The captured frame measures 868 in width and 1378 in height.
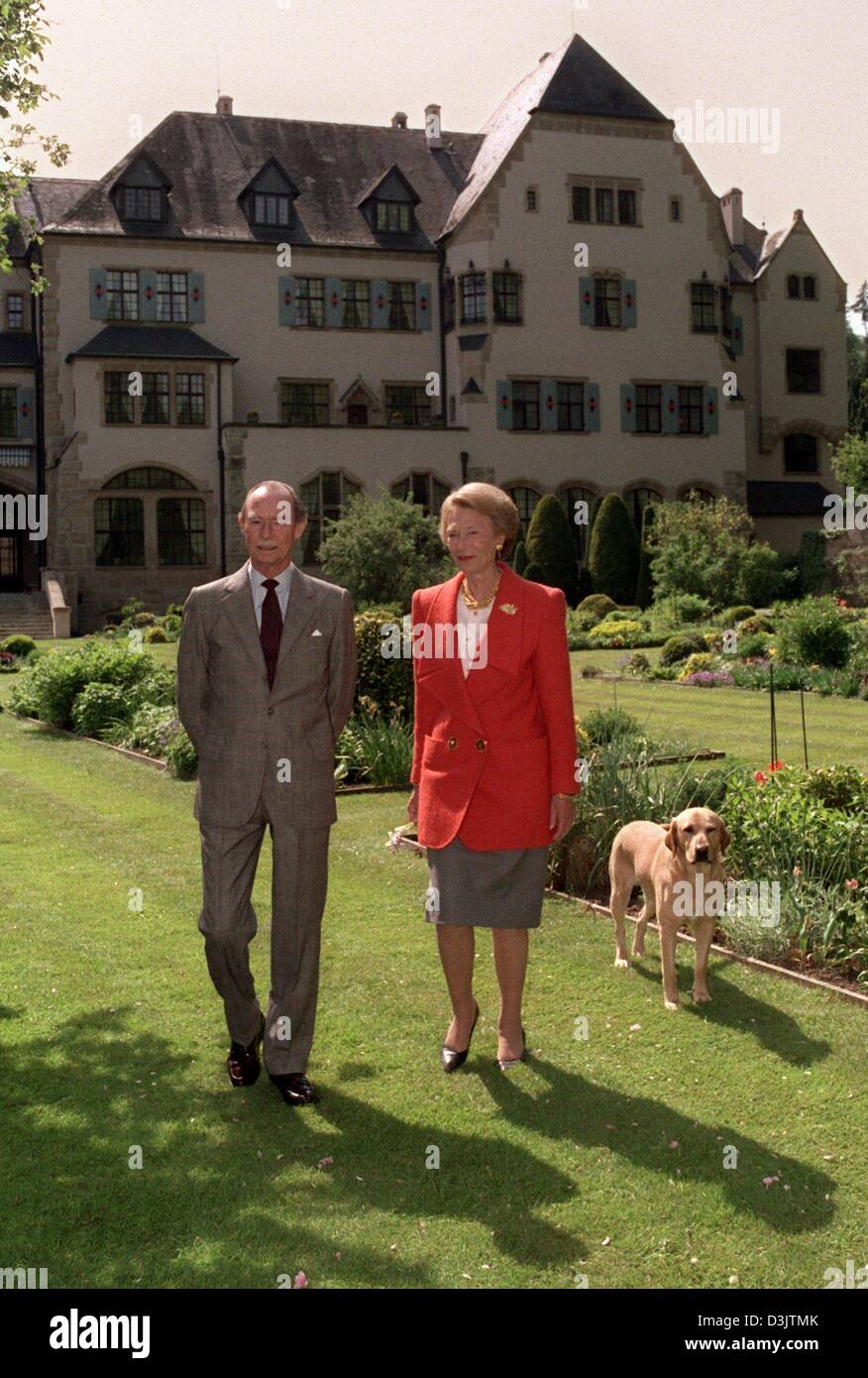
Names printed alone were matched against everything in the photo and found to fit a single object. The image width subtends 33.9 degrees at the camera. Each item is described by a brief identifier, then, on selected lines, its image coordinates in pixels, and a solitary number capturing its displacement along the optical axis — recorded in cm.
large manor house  3925
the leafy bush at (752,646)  2417
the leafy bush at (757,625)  2644
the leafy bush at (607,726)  1066
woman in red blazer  520
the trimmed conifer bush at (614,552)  3925
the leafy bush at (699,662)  2295
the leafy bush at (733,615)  2873
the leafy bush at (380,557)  3138
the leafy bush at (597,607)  3450
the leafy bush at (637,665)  2375
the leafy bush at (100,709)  1681
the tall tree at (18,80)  795
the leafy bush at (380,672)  1326
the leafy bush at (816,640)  2194
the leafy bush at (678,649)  2472
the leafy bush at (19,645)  3020
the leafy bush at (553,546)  3959
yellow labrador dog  591
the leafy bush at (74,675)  1758
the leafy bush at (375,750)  1251
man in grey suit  504
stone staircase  3572
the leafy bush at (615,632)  2911
